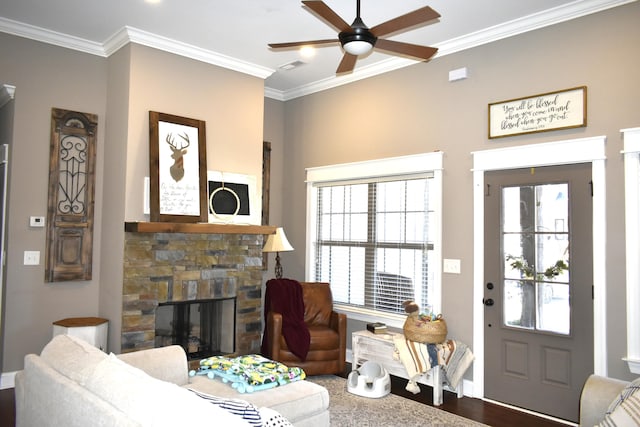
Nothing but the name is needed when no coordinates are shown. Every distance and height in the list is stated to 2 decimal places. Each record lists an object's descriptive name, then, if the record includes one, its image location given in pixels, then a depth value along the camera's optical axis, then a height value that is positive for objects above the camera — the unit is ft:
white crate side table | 13.08 -3.62
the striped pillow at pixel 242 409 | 5.46 -1.98
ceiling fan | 8.75 +3.89
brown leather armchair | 14.76 -3.38
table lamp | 17.11 -0.29
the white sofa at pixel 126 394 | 4.77 -1.88
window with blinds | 15.37 -0.13
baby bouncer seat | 13.39 -4.02
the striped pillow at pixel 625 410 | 6.81 -2.43
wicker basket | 13.39 -2.59
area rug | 11.62 -4.41
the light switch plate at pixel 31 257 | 14.00 -0.74
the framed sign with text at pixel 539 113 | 12.08 +3.26
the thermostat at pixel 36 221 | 14.06 +0.30
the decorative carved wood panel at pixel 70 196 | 14.38 +1.08
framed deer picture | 14.24 +1.94
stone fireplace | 13.89 -1.29
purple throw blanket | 14.82 -2.42
